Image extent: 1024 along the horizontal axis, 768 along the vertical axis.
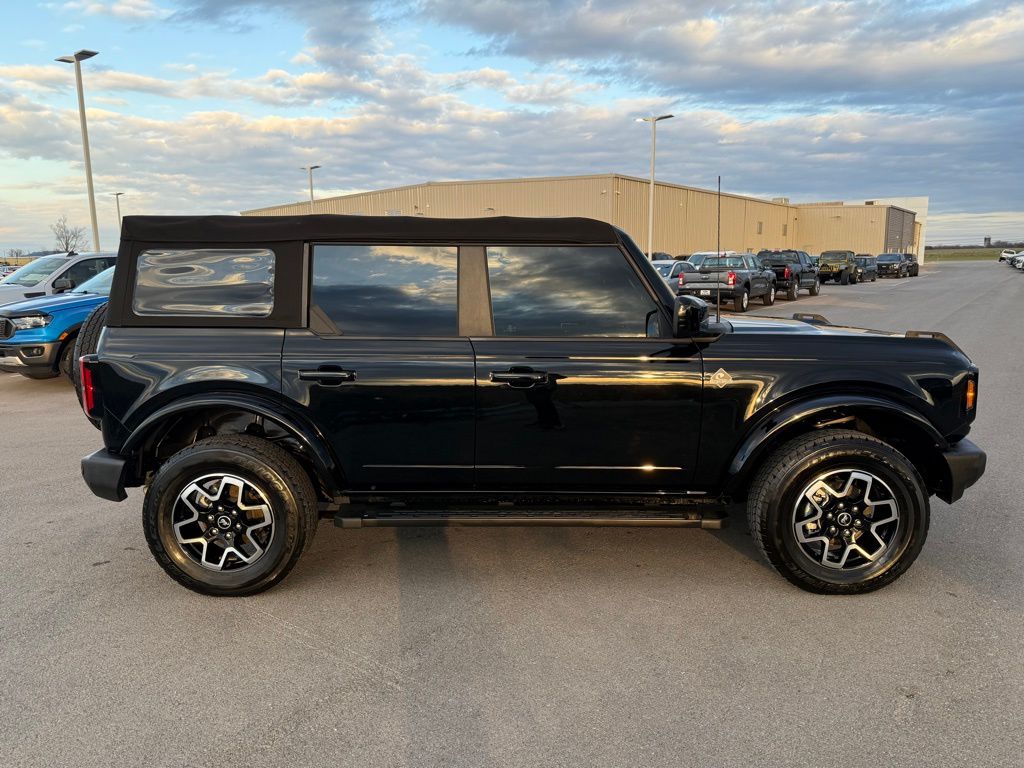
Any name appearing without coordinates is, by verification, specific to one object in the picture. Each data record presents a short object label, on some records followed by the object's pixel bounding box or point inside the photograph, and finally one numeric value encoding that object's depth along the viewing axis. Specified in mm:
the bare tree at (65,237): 78500
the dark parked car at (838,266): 40812
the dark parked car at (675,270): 22097
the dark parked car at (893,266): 49906
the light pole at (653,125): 36119
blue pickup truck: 8977
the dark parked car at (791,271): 27578
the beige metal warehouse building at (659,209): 49250
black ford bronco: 3621
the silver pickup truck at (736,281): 19266
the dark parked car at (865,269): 42219
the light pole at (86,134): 21312
